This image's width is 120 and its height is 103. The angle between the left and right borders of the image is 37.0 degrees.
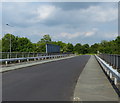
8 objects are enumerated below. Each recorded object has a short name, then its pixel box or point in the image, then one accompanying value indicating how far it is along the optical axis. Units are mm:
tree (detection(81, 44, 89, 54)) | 153025
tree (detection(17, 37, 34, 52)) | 93381
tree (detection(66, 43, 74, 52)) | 146200
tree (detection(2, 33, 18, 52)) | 89750
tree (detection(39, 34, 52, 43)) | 138875
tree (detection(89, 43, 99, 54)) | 155425
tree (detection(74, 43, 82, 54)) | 152375
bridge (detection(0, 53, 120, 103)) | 6696
